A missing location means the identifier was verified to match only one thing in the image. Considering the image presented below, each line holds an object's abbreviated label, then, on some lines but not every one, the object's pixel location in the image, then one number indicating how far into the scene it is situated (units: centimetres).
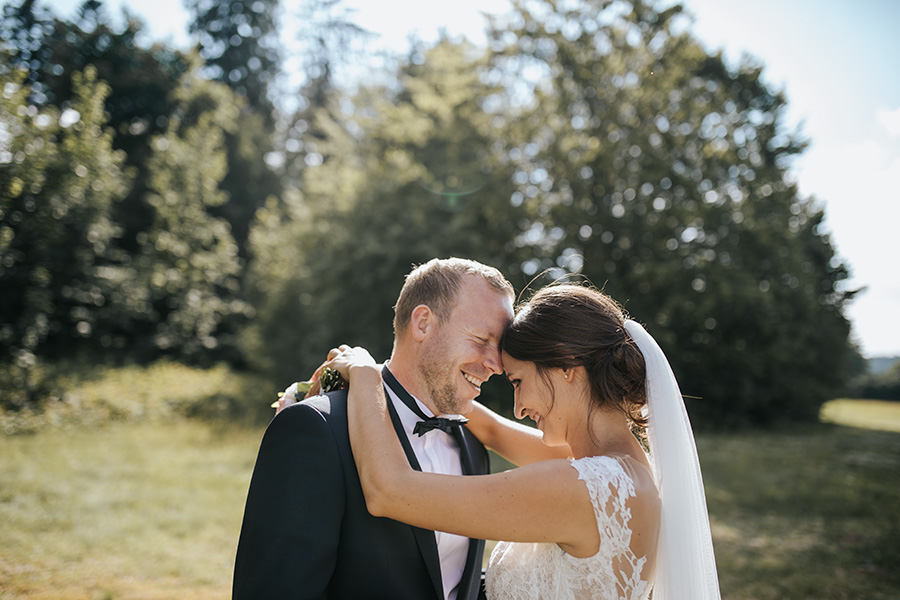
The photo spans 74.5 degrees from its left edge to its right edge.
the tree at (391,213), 1592
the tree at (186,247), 2222
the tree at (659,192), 1553
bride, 223
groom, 210
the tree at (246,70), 2986
